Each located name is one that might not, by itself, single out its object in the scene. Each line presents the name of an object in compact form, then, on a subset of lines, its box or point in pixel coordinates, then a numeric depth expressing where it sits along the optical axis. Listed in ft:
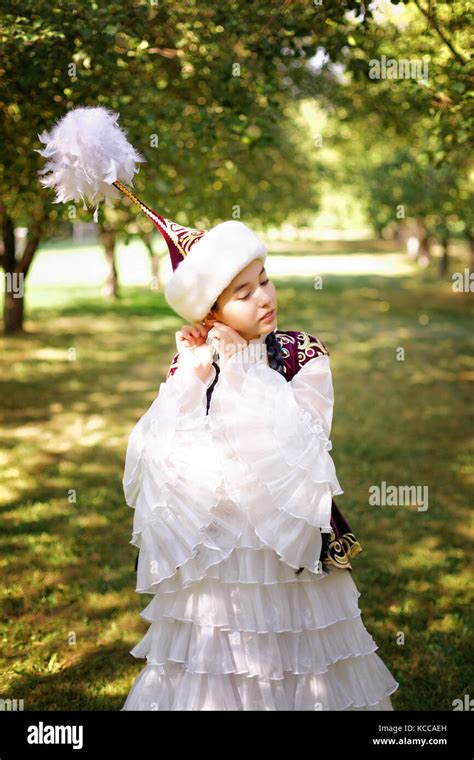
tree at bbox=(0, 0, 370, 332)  15.43
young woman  9.37
